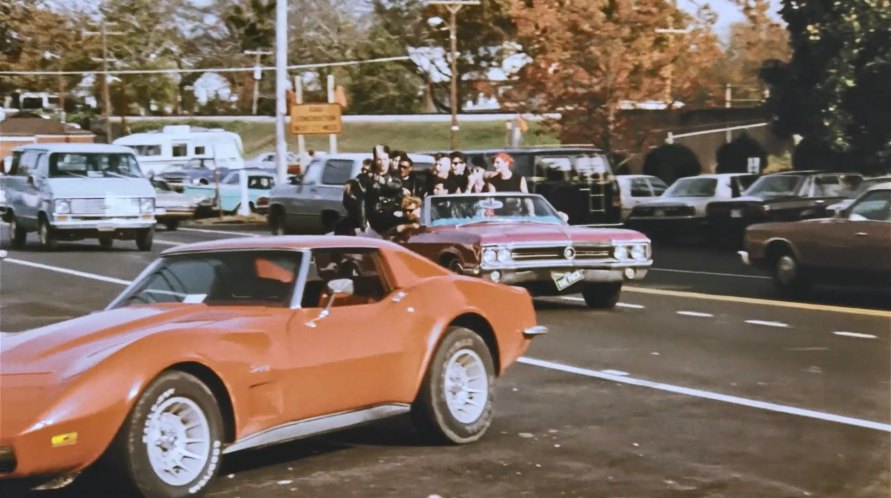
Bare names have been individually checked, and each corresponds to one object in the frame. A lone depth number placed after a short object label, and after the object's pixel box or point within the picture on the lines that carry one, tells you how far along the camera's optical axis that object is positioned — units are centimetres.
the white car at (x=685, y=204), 3262
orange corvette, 676
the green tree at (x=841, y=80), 3378
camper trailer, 6173
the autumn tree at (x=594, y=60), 4816
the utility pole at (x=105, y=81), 6756
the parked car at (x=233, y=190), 4545
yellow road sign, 3809
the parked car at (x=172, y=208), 3550
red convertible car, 1553
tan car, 1717
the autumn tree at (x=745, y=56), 6419
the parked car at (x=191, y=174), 4894
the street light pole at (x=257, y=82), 7889
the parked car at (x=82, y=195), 2731
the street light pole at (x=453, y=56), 4865
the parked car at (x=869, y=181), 2339
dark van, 2623
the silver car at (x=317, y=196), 2839
